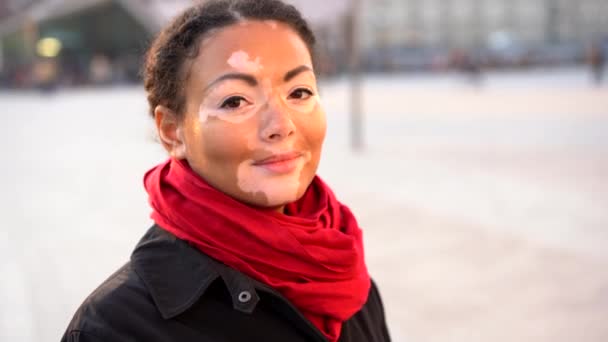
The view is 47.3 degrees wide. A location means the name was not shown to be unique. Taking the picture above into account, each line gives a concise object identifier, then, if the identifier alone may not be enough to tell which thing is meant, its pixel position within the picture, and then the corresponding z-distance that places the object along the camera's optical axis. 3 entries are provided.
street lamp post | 11.38
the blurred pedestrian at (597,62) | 23.61
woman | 1.37
